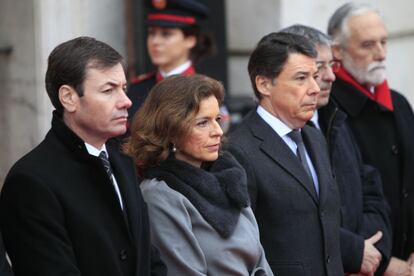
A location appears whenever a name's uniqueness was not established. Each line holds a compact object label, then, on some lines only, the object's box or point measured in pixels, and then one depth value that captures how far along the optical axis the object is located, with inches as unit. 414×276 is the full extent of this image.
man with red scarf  427.4
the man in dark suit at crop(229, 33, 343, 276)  337.5
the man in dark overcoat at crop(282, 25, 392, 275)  386.9
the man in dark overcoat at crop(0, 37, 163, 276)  278.3
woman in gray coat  306.6
